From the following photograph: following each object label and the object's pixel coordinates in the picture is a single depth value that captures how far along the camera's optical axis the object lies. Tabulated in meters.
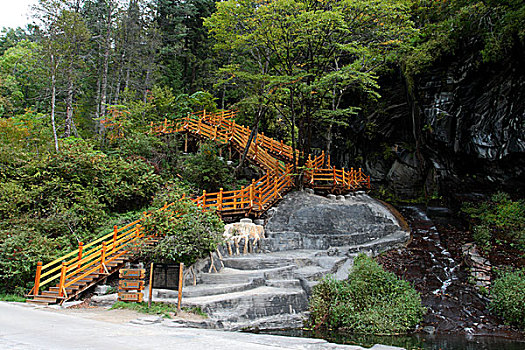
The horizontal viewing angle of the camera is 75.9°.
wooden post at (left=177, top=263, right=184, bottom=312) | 8.58
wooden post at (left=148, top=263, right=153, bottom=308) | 8.72
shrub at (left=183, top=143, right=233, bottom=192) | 17.84
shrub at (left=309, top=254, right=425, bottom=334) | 9.26
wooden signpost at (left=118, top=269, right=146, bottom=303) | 8.95
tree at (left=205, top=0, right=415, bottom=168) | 14.89
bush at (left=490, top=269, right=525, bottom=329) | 9.27
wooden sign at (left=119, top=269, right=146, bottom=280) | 9.16
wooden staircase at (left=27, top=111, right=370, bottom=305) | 9.79
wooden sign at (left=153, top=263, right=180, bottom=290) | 8.98
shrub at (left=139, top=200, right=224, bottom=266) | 10.52
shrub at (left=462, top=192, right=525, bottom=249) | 13.21
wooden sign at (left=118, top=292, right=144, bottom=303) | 8.92
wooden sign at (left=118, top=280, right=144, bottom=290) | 9.02
